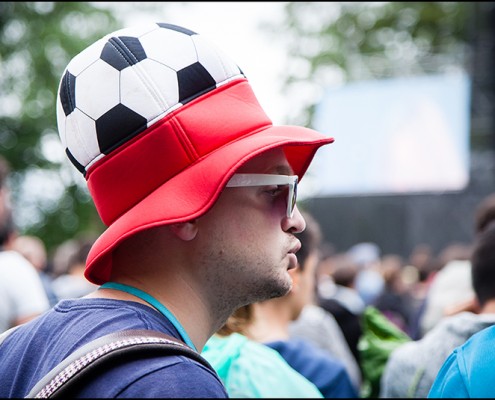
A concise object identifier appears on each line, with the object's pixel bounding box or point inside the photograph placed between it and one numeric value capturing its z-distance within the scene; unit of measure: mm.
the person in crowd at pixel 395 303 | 7536
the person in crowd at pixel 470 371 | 1634
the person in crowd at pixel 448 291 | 4355
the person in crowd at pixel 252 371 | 2547
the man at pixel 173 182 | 1438
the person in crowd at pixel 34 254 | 5040
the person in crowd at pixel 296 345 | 3098
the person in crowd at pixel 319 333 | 4180
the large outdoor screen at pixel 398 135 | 16797
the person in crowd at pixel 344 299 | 5215
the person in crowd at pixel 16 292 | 3477
